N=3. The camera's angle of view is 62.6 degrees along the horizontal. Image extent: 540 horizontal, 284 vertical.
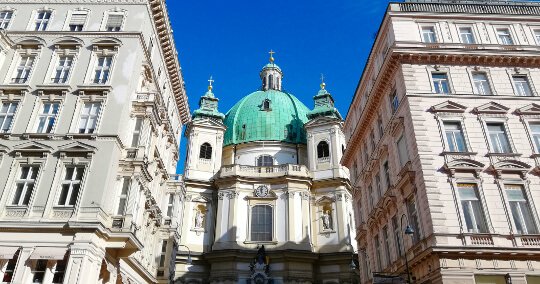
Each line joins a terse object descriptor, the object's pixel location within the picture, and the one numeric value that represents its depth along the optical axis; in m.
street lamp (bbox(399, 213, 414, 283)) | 24.86
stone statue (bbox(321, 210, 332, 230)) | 50.69
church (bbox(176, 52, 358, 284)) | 47.22
